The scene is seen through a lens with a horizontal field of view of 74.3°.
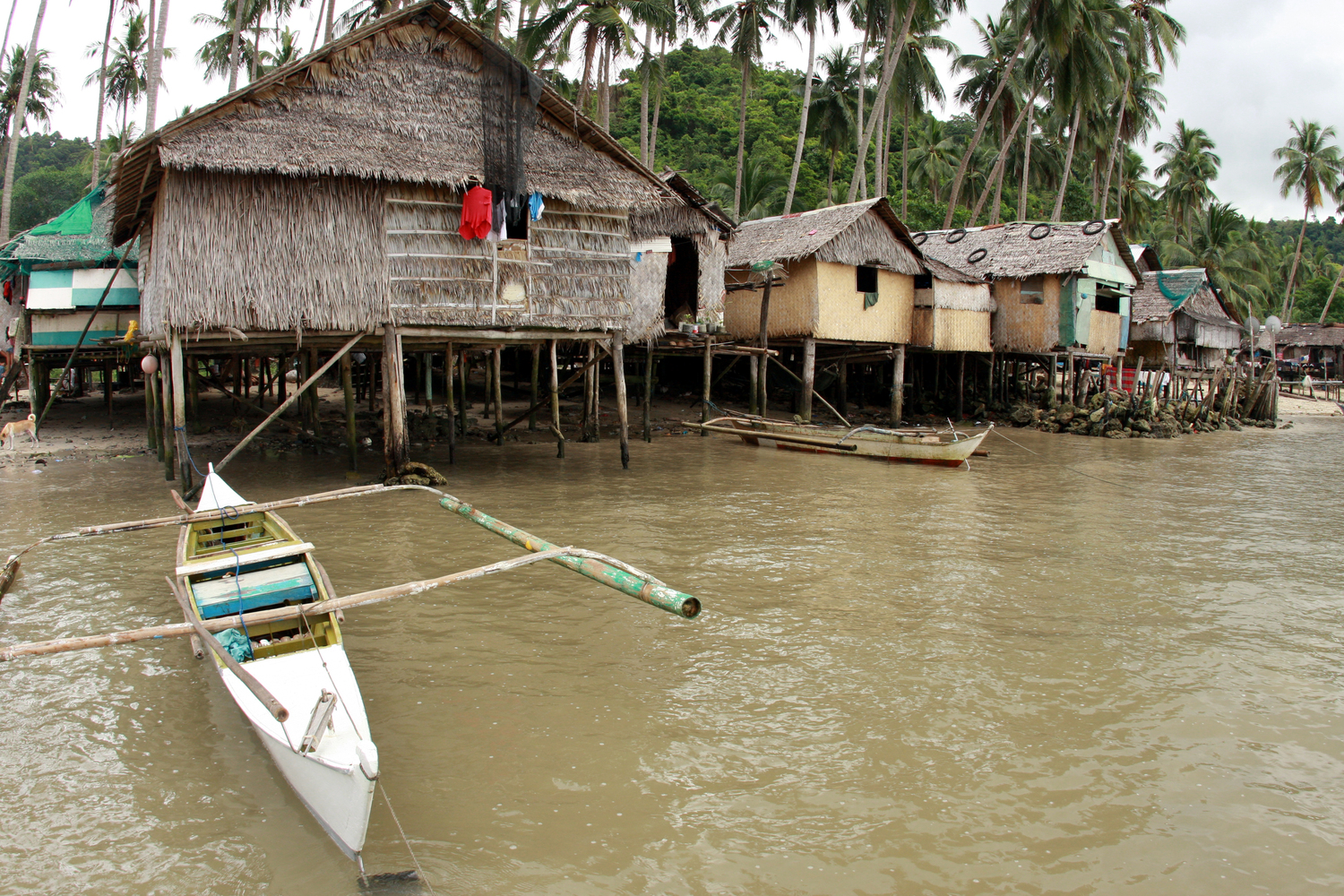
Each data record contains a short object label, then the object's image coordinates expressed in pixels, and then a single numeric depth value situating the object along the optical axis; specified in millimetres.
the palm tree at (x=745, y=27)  26234
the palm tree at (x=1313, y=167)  41469
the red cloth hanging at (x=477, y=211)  10555
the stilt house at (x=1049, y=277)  21203
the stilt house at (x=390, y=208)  9758
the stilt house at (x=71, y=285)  14023
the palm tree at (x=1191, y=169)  40969
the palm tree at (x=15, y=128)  19570
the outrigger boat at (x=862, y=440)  13945
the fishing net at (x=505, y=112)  10852
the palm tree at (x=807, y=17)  25500
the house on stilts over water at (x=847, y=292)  18109
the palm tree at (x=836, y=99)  31438
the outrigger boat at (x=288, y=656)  3201
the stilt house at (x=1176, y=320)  28203
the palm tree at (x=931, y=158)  36781
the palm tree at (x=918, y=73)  29125
